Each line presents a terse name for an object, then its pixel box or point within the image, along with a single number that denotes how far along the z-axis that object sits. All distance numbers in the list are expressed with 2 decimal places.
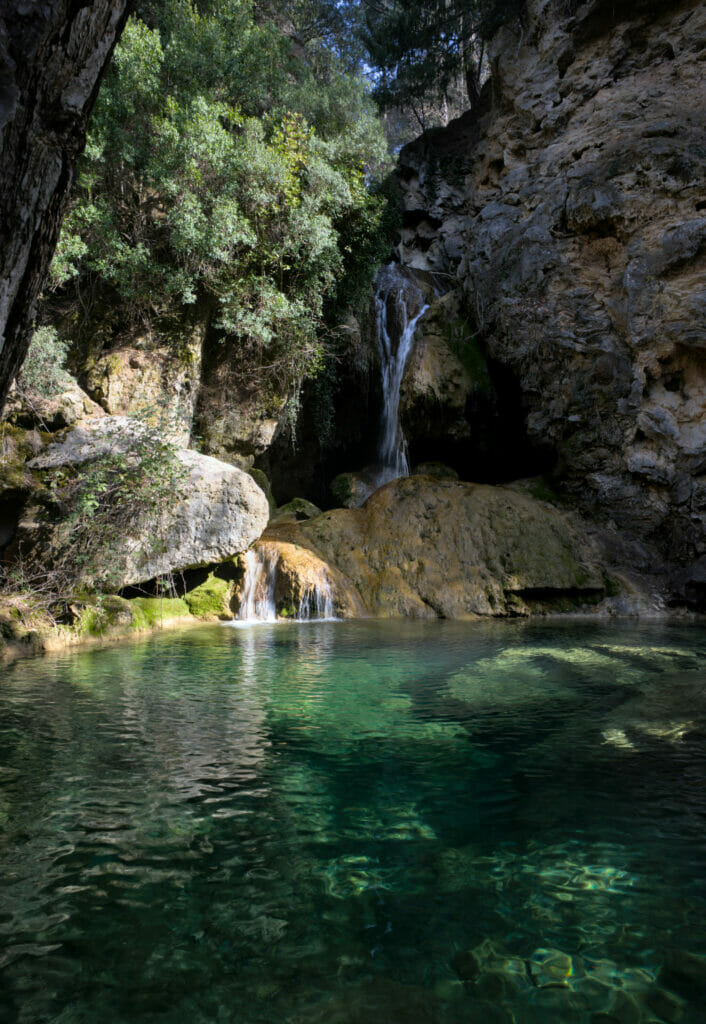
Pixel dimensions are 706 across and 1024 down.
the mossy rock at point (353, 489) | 17.20
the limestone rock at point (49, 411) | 9.52
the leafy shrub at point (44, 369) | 9.53
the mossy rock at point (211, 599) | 11.04
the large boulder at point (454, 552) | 12.59
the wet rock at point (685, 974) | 1.71
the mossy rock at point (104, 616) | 8.51
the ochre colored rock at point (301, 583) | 11.59
